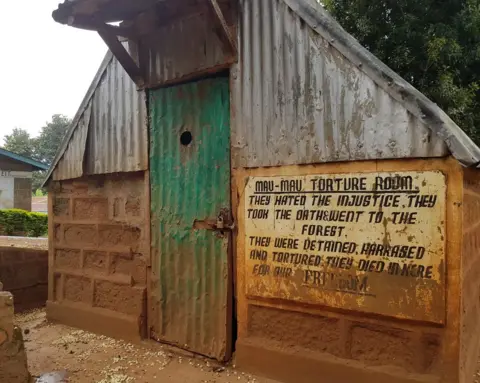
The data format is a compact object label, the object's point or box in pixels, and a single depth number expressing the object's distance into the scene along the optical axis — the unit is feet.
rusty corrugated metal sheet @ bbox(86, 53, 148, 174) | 18.43
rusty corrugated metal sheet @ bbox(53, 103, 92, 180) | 20.75
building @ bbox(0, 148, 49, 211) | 53.88
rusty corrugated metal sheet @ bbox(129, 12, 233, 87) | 15.80
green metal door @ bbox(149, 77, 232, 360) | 15.66
